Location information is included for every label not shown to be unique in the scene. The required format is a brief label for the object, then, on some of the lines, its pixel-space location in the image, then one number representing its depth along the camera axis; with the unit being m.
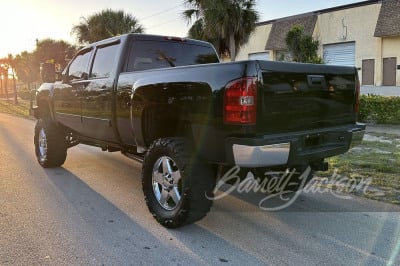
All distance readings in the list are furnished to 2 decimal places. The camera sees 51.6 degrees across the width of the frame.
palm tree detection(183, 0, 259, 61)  19.95
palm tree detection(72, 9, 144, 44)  26.14
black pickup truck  3.62
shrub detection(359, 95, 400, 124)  13.15
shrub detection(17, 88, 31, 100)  47.53
